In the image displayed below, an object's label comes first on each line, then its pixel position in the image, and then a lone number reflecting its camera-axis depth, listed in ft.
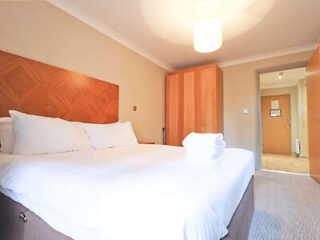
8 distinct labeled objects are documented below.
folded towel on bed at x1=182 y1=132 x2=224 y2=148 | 3.89
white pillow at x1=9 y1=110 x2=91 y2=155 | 4.32
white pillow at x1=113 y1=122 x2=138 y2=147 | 6.88
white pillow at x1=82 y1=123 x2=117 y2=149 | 6.08
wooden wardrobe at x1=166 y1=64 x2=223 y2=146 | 11.10
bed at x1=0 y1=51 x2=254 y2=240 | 1.69
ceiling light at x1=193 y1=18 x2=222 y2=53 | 6.06
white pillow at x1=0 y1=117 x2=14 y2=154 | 4.43
